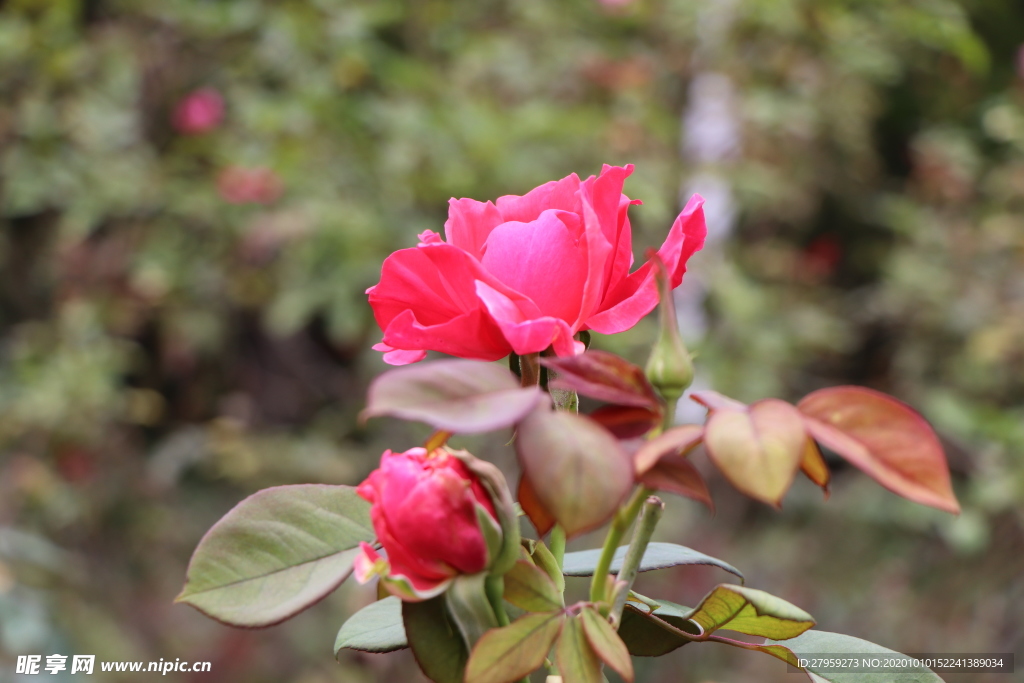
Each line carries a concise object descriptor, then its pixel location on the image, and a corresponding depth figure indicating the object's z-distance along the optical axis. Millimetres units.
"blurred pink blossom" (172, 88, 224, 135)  3576
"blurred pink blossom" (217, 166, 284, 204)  3216
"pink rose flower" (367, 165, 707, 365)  699
